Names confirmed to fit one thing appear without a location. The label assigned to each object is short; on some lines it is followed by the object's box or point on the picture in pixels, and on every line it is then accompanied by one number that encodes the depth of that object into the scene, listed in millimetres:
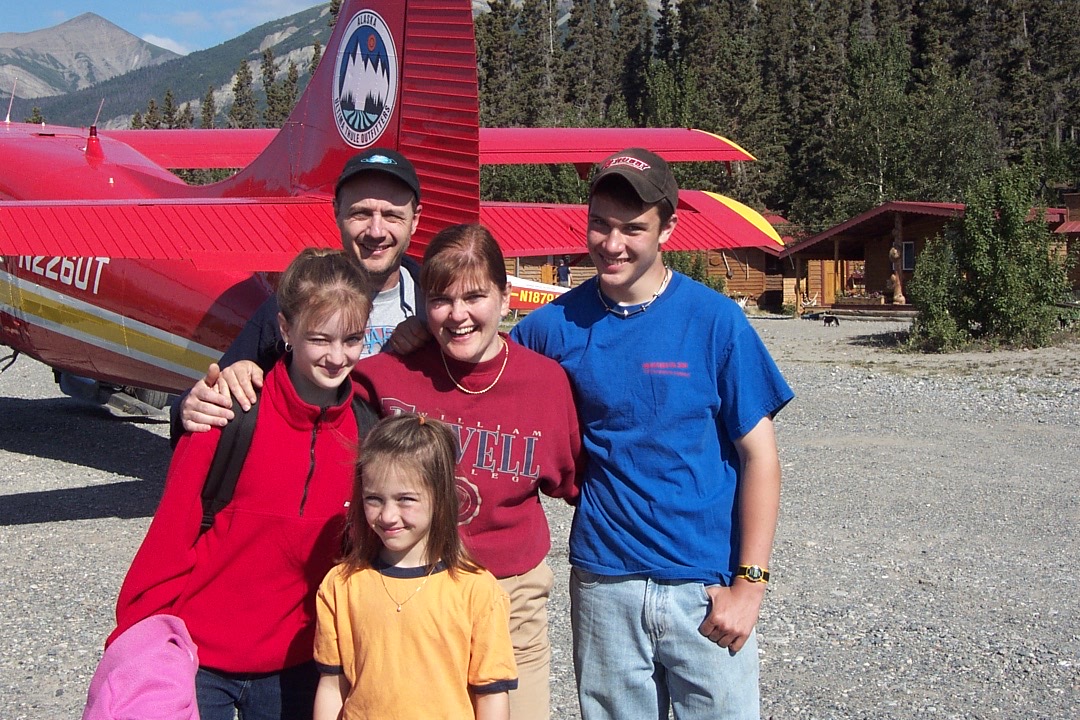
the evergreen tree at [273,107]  68875
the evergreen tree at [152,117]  70288
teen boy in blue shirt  2424
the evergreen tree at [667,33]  74438
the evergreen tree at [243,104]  79188
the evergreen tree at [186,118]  74625
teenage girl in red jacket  2203
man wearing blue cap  2855
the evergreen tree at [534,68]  60375
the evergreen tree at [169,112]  72188
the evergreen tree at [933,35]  63469
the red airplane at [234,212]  5453
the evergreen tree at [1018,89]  58250
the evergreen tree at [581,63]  71062
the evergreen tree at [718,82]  54188
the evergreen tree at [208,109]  75619
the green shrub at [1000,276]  17875
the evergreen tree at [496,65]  57344
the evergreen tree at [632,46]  76500
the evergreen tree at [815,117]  53250
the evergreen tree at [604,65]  75500
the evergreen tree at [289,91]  68844
